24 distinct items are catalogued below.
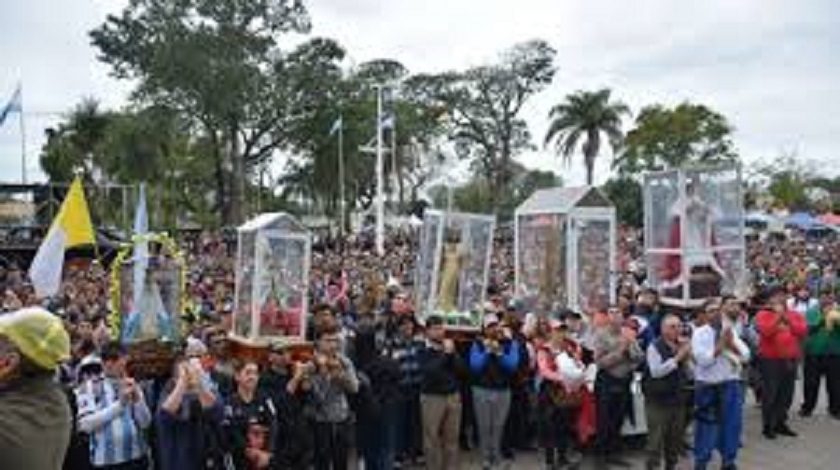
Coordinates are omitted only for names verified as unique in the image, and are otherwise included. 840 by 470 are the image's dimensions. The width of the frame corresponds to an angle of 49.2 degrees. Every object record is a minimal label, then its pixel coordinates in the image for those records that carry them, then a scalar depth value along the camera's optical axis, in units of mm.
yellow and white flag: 9562
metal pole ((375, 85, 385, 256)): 29969
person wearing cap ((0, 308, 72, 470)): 2639
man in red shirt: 10508
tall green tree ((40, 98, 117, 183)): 43312
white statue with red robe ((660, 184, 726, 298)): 9281
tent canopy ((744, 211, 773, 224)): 40844
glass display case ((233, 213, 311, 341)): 7848
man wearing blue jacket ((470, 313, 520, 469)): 8906
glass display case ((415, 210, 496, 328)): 9906
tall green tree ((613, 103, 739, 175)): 47000
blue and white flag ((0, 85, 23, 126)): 20600
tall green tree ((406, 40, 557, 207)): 53656
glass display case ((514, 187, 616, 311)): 10500
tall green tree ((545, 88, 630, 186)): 50812
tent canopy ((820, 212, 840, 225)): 43850
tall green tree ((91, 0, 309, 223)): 39406
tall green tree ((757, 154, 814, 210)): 60125
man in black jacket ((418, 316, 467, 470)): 8547
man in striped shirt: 6195
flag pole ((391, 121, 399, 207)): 48031
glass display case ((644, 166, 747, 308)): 9281
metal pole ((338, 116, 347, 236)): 44200
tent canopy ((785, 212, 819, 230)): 43000
